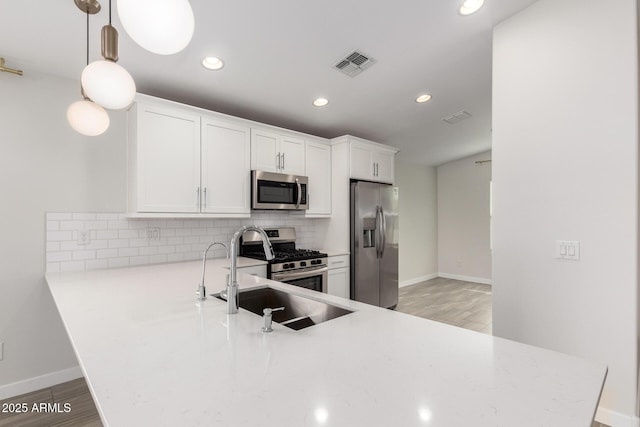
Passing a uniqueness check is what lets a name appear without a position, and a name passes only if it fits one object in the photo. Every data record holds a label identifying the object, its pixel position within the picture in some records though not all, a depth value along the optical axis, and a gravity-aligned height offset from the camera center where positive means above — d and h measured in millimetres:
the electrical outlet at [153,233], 2951 -125
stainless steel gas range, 3193 -430
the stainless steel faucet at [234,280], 1432 -277
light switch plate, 2039 -205
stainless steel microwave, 3330 +314
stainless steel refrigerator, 4062 -331
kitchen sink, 1685 -509
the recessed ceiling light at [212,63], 2498 +1269
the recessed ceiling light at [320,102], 3410 +1285
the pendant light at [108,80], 1128 +509
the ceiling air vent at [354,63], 2660 +1364
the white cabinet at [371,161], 4098 +801
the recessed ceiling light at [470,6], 2174 +1486
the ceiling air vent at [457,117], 4183 +1382
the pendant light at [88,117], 1407 +466
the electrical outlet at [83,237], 2619 -142
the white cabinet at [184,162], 2648 +526
